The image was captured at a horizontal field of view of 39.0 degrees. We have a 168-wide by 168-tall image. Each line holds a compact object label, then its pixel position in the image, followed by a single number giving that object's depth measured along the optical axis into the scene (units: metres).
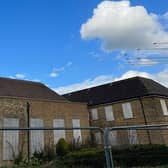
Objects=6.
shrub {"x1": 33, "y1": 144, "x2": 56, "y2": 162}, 15.63
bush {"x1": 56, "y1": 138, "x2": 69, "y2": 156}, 18.78
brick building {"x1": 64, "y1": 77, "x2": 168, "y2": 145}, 26.16
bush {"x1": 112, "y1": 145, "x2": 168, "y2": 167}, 9.65
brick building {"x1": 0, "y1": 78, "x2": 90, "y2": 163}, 18.53
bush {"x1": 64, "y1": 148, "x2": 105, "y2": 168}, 10.78
